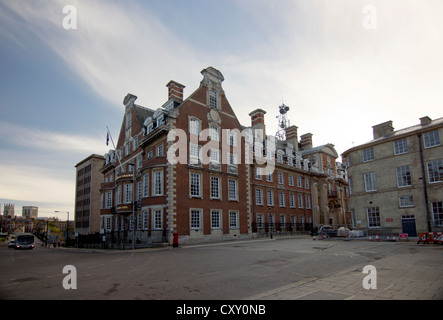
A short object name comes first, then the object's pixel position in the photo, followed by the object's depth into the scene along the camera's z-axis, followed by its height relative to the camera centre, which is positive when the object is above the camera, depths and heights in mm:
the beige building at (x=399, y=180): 27344 +2567
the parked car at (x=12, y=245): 46662 -5425
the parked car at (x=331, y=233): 31903 -3198
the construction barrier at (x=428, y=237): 21241 -2662
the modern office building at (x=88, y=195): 78812 +4704
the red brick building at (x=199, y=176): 28750 +3957
